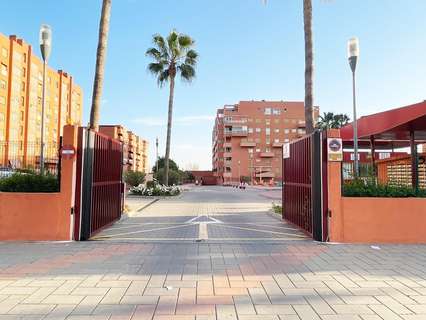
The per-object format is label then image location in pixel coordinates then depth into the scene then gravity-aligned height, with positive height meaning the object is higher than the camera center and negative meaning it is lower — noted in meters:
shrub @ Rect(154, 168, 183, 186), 35.03 +0.44
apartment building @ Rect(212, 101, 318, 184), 101.69 +12.59
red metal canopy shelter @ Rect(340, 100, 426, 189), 10.84 +1.91
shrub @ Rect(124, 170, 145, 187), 30.42 +0.24
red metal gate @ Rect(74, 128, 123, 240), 8.89 -0.06
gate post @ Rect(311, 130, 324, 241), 8.94 -0.13
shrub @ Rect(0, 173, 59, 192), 9.02 -0.08
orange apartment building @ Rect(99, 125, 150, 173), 113.75 +14.04
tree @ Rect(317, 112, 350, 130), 78.11 +13.19
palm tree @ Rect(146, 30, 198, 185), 28.12 +9.03
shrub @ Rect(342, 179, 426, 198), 9.05 -0.22
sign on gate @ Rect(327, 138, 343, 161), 8.80 +0.75
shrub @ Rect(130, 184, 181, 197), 25.75 -0.67
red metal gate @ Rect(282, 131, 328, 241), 8.92 -0.10
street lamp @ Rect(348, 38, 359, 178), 10.02 +3.23
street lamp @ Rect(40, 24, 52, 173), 9.67 +3.41
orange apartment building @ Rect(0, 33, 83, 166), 59.03 +15.00
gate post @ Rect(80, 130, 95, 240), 8.94 -0.19
